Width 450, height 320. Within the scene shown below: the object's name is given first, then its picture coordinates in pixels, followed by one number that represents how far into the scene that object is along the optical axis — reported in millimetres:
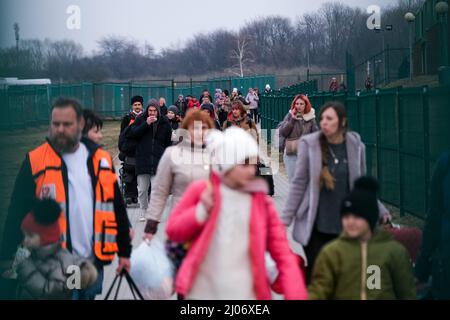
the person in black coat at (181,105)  29827
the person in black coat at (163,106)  22764
